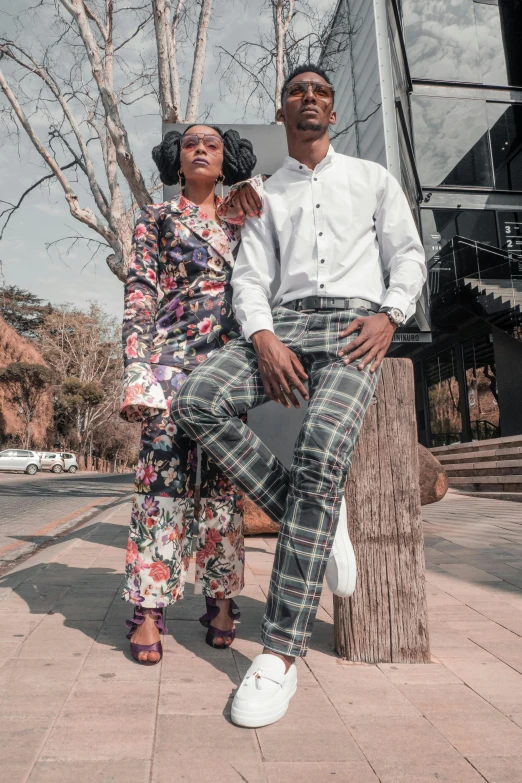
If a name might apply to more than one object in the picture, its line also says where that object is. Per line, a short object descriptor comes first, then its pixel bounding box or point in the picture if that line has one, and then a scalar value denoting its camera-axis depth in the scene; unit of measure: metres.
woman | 2.25
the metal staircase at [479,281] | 14.06
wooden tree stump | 2.17
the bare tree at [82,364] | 40.72
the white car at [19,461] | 31.83
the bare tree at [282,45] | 10.99
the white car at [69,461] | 37.22
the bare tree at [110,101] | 9.04
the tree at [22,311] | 51.31
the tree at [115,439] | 52.06
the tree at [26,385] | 39.00
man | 1.84
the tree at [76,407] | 40.25
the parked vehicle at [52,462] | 35.50
